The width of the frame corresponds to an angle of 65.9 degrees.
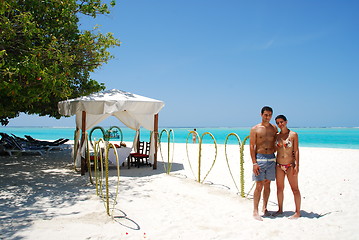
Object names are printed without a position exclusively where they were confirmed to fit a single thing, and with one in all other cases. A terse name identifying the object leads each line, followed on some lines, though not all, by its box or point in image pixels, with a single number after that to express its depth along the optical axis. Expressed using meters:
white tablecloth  8.49
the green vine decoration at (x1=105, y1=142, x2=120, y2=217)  4.27
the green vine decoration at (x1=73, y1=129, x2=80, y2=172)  8.59
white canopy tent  7.69
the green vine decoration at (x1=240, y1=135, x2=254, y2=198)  5.38
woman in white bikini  3.98
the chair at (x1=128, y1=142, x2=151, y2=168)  9.13
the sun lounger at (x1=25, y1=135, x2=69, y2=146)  14.42
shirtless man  4.06
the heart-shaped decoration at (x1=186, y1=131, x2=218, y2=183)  7.00
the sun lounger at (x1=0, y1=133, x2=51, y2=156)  11.36
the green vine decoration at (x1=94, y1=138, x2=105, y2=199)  5.36
